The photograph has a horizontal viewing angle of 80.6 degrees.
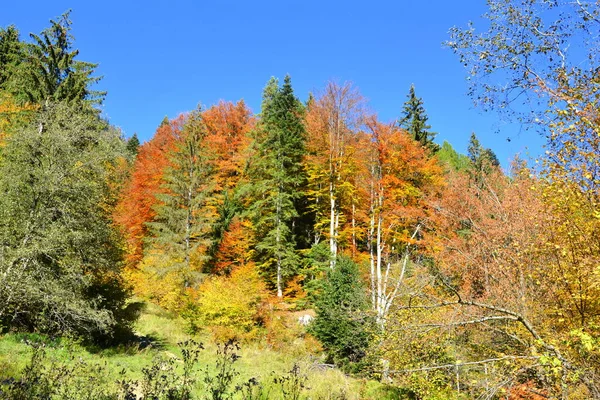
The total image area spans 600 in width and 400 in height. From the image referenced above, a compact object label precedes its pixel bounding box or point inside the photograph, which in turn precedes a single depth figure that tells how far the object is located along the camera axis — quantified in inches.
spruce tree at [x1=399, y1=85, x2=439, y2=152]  1173.1
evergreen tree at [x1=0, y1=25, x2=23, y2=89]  1008.0
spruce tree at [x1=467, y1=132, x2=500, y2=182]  1438.2
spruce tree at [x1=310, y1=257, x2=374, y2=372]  622.5
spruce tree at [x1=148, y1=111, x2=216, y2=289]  909.8
